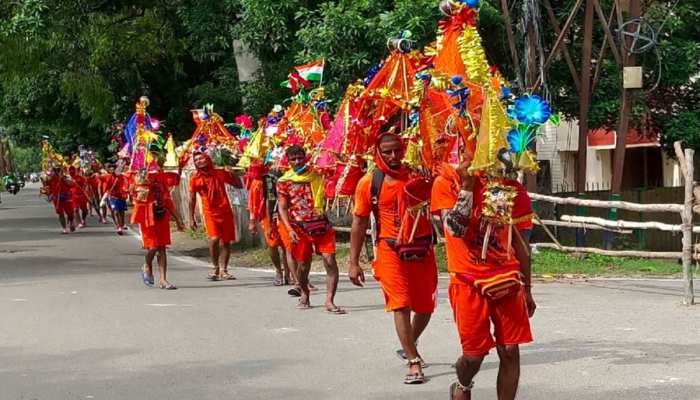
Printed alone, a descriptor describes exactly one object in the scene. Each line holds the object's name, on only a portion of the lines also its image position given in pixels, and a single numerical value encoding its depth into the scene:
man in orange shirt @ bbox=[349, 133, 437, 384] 7.93
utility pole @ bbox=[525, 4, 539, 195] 16.67
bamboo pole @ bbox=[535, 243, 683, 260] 14.62
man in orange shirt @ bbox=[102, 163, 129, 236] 25.59
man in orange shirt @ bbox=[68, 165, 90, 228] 29.25
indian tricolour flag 13.19
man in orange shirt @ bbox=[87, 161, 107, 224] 34.06
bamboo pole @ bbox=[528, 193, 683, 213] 13.08
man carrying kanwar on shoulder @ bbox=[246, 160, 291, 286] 14.45
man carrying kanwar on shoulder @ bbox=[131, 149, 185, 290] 14.12
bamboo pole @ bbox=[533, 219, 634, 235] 16.22
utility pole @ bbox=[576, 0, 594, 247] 17.31
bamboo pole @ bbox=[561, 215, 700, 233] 14.09
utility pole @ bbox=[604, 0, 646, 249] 16.61
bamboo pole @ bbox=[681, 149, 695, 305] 11.44
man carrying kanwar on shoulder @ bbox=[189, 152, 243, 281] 14.93
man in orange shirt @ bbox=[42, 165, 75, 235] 27.95
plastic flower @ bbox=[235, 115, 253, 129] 17.03
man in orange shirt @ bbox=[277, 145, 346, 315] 11.86
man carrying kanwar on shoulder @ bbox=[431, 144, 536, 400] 6.04
